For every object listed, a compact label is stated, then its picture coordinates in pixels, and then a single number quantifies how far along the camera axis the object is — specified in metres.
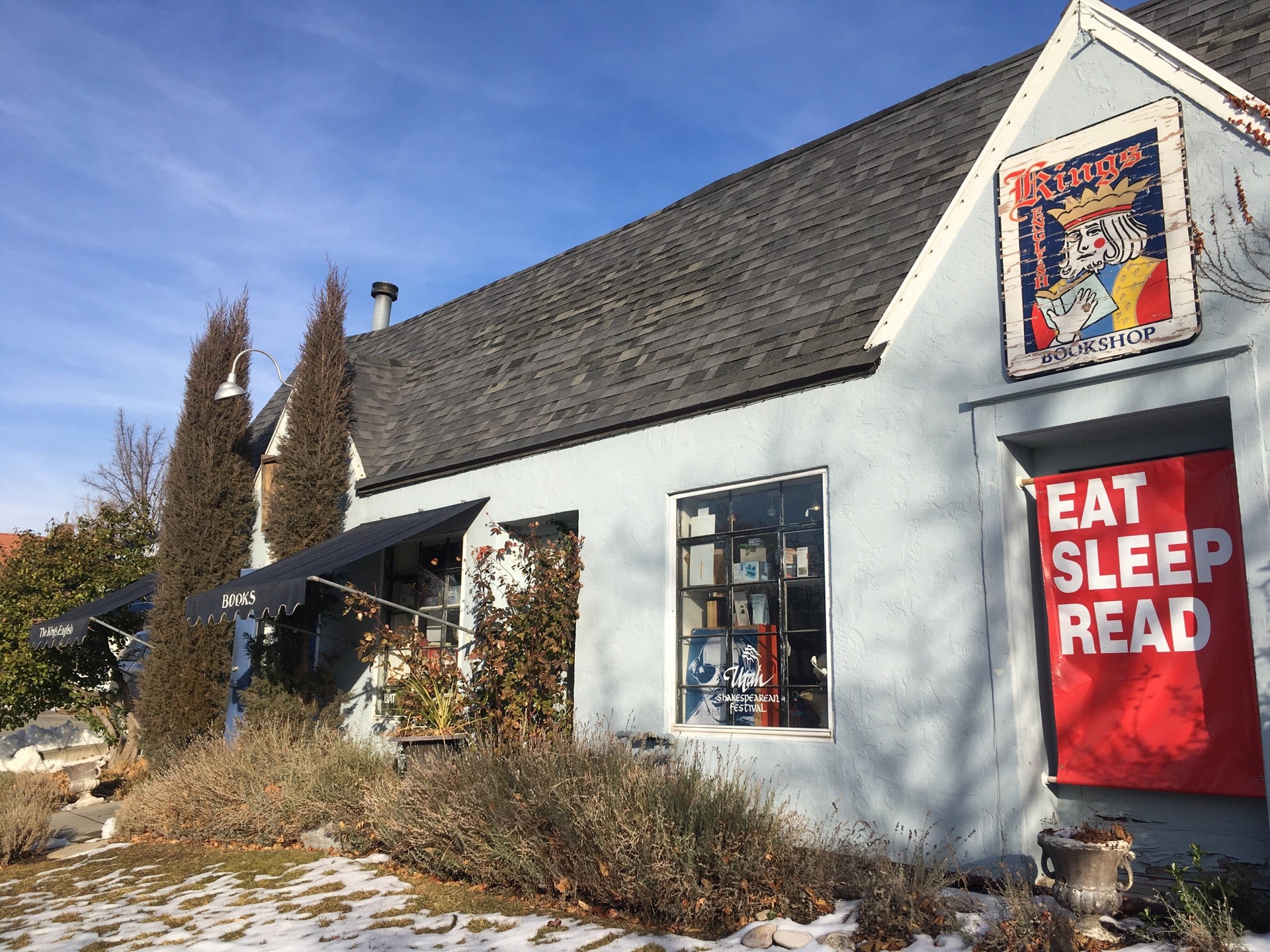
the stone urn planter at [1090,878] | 4.91
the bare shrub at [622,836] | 5.71
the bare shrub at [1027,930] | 4.67
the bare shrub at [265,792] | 8.92
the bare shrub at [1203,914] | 4.46
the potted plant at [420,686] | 9.59
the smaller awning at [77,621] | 12.53
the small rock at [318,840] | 8.64
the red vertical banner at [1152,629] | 5.54
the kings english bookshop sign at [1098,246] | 6.02
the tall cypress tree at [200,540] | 12.30
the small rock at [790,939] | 5.11
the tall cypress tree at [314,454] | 12.58
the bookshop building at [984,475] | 5.78
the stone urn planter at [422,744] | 9.18
